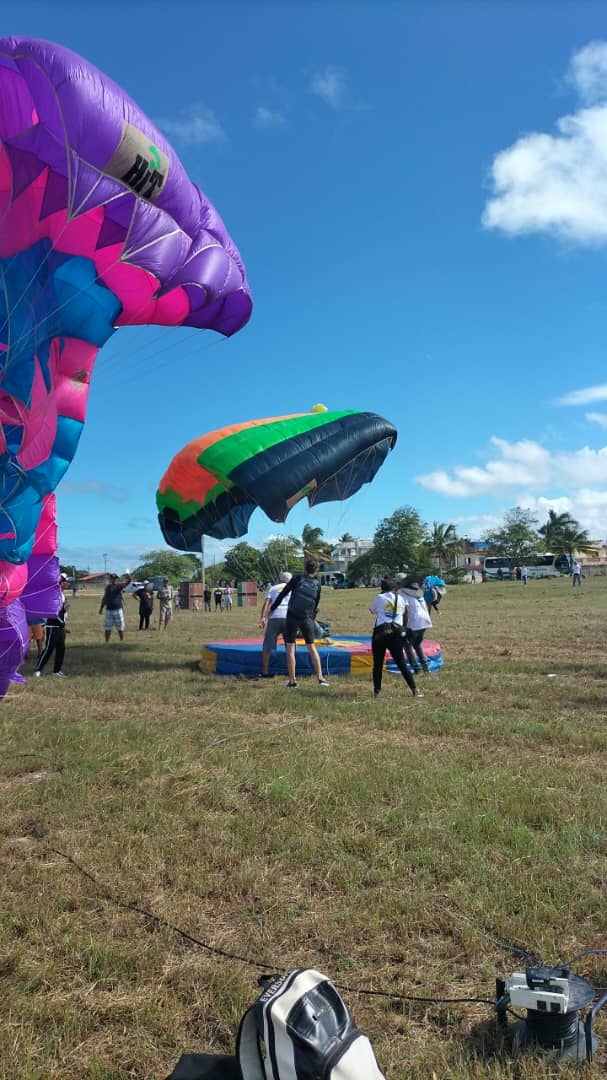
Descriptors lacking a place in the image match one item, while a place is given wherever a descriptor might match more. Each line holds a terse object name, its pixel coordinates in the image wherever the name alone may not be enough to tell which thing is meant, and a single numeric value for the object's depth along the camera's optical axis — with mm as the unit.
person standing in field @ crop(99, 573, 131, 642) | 14828
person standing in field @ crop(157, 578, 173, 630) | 20703
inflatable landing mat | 9711
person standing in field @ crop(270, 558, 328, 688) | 8789
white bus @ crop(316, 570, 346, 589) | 76488
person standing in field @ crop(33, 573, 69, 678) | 10211
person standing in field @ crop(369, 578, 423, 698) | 7812
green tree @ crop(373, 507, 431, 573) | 67125
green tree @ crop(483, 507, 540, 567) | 74625
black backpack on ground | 1818
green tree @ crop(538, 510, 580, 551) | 80875
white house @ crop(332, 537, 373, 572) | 89250
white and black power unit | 2100
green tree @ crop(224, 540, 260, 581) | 47331
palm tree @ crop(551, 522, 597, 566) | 78812
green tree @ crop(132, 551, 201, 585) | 109500
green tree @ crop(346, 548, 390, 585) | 68000
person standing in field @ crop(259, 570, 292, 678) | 9555
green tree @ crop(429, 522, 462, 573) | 72438
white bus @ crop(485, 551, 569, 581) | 69062
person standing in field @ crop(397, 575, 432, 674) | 9422
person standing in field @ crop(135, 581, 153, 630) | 20422
